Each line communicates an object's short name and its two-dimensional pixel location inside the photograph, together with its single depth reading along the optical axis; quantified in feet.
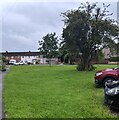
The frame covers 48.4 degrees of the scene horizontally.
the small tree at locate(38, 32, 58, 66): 113.25
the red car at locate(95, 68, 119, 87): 20.83
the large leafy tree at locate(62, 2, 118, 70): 50.04
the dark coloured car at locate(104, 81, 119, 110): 12.49
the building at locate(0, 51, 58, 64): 163.30
